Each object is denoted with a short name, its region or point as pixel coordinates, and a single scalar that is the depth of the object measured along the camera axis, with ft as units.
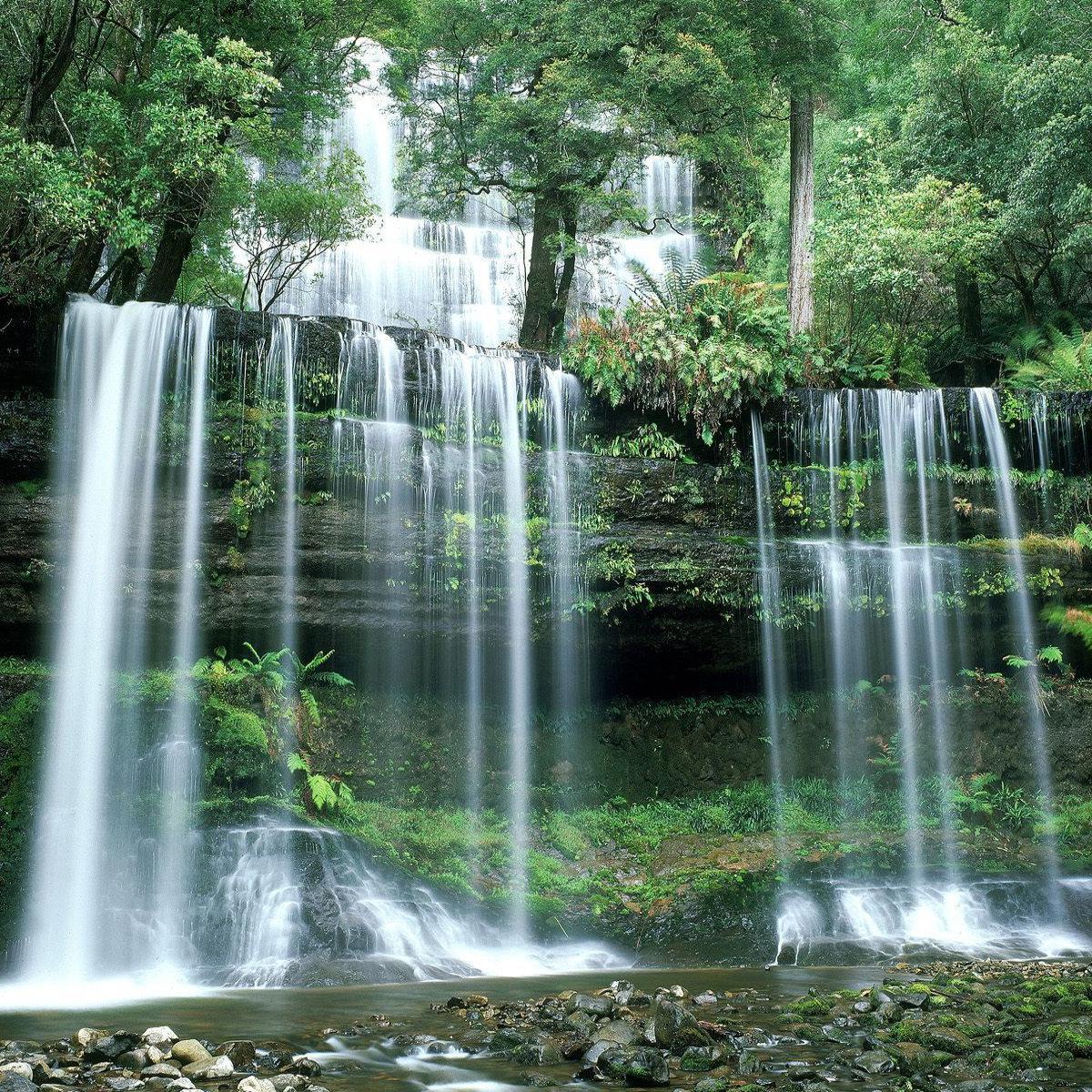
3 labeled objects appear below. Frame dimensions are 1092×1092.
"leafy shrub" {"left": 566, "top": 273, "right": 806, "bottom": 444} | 44.16
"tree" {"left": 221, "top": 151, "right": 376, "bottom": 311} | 53.26
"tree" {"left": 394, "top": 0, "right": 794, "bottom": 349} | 54.29
